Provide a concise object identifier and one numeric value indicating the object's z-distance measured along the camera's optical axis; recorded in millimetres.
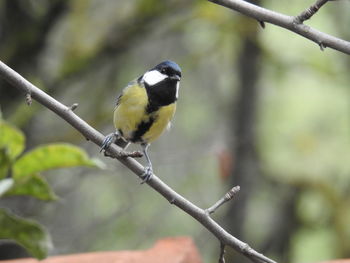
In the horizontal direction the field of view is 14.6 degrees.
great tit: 5016
